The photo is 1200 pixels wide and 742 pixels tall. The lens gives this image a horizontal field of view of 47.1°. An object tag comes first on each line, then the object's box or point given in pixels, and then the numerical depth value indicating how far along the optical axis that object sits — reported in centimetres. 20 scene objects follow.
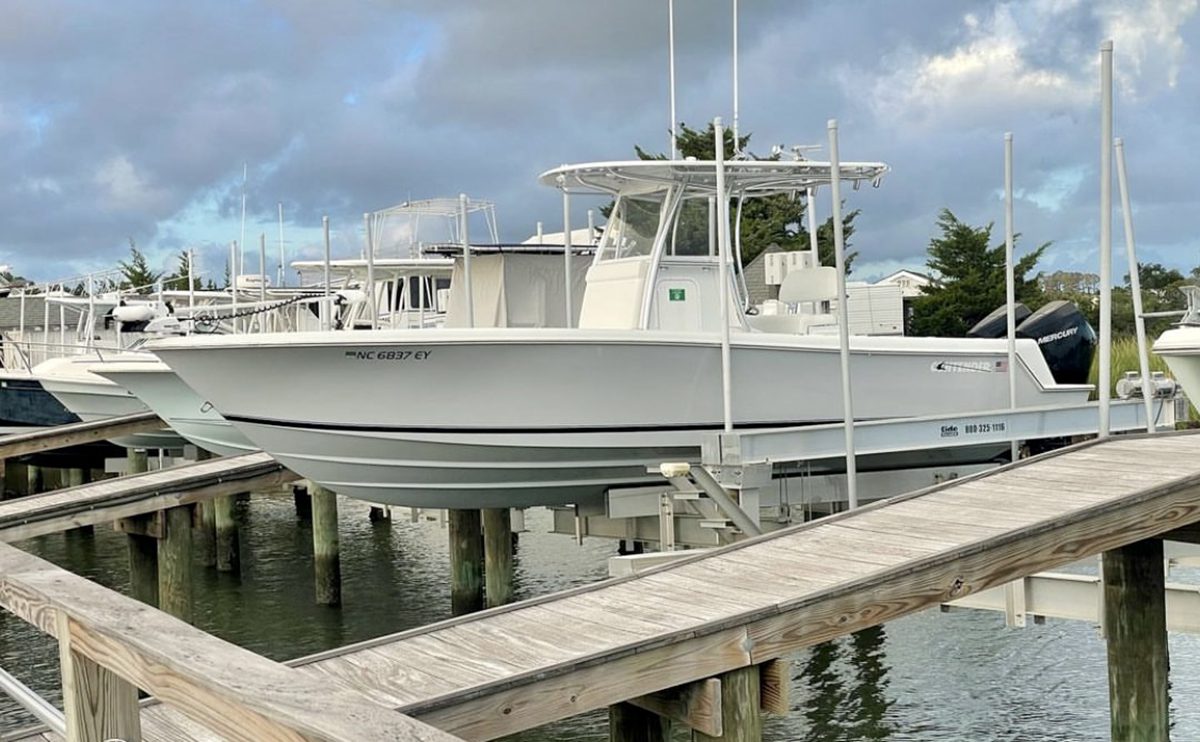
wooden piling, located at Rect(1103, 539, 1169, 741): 750
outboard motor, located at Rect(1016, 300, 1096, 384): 1412
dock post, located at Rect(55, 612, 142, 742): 393
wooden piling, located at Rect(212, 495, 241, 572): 1889
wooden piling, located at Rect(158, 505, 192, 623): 1348
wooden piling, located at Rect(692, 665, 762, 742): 587
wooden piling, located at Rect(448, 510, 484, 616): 1505
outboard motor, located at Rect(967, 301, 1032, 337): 1458
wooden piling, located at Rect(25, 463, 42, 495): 2706
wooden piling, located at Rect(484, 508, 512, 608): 1420
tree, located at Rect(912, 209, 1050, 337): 3656
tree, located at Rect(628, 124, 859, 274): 3316
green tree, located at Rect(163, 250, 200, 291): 4300
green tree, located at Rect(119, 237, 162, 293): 4168
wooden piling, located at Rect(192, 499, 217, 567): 1955
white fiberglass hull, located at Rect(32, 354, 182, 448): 2125
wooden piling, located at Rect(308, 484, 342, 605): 1622
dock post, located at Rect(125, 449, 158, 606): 1401
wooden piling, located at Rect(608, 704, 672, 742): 630
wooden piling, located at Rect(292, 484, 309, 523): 2353
